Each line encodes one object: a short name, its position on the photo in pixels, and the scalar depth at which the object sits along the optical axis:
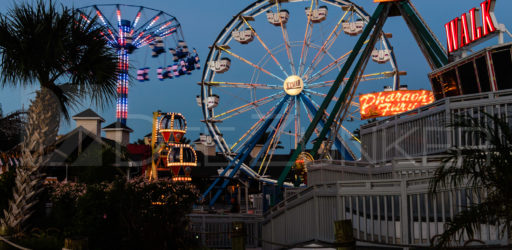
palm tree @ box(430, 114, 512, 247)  6.29
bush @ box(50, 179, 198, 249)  8.52
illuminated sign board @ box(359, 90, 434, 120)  27.88
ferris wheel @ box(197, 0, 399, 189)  33.66
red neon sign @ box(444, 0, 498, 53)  19.16
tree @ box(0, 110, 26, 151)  16.82
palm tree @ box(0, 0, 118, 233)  10.42
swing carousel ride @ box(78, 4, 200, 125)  48.44
